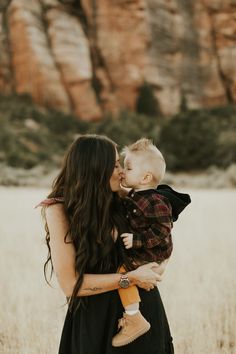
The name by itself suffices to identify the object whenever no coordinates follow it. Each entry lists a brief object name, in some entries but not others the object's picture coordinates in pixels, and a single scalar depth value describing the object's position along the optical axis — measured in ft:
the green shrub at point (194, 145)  108.06
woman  8.29
